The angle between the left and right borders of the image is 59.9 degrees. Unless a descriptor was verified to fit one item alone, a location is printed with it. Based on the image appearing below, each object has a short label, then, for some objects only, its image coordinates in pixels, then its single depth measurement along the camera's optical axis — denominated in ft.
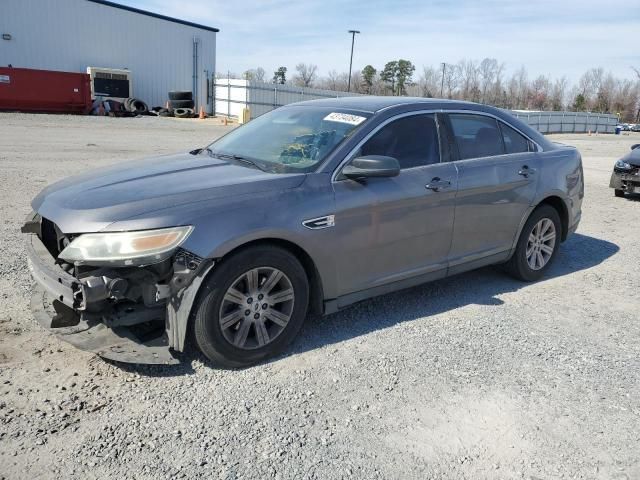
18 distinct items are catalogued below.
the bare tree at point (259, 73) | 288.43
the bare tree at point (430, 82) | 296.92
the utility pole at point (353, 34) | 204.03
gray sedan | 10.74
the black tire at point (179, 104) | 113.29
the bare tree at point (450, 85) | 284.20
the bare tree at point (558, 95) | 287.65
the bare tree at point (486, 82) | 288.71
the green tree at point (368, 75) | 331.16
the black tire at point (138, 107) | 104.73
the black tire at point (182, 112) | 112.27
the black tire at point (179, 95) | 114.47
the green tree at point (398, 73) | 341.41
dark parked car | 35.35
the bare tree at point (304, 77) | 334.85
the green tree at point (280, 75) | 363.89
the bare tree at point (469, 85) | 283.75
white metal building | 105.19
